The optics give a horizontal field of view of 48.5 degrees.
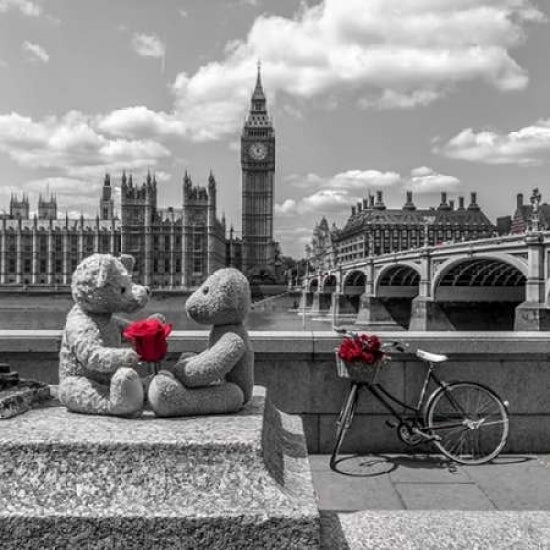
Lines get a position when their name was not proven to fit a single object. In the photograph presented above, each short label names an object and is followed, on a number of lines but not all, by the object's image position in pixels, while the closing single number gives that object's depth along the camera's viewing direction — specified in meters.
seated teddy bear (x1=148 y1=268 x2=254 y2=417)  2.84
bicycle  4.61
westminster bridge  33.47
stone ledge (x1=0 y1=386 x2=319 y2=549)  2.29
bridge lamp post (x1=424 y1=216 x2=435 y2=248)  46.33
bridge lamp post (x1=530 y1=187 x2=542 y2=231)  35.28
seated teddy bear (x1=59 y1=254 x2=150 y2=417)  2.79
